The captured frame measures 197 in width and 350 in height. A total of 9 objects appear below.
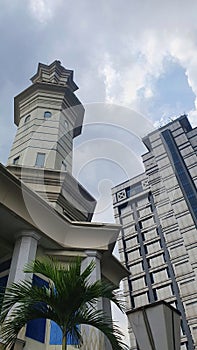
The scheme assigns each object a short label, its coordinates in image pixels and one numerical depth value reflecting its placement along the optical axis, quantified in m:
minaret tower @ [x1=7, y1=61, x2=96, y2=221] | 14.68
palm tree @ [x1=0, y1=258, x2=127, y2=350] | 6.01
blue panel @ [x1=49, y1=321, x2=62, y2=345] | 10.33
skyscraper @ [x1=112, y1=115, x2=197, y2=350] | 41.19
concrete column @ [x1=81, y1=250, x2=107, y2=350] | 9.84
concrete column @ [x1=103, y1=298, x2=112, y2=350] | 13.60
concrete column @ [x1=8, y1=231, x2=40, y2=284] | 10.12
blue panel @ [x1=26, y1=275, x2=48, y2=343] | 9.88
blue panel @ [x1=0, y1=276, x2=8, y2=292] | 10.82
